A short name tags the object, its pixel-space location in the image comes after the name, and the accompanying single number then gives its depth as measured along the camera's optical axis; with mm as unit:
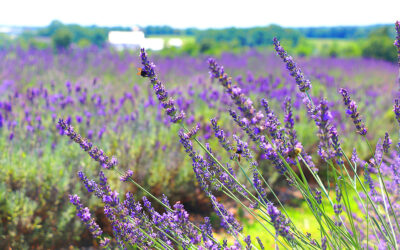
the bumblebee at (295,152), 610
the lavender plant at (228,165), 595
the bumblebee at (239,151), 724
